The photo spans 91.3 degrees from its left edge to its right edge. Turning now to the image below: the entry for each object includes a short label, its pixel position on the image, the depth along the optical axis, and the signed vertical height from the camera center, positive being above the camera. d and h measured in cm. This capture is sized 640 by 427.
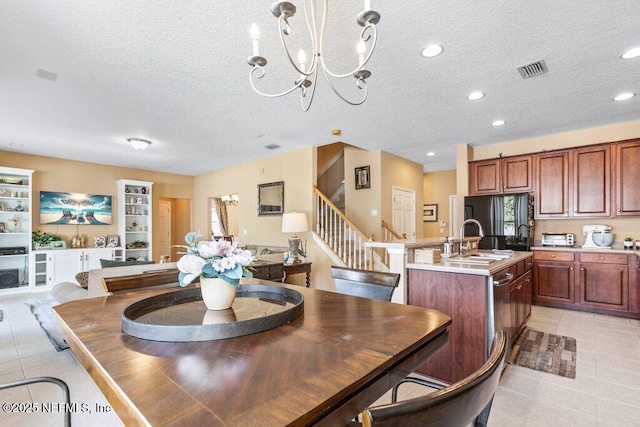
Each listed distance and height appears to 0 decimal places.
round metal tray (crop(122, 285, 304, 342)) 105 -40
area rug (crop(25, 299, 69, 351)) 322 -137
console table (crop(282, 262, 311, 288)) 457 -80
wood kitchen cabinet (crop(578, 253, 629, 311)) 404 -85
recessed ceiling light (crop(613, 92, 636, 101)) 347 +136
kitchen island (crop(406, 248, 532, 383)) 228 -67
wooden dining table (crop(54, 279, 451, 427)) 67 -42
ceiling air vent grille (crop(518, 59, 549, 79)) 283 +138
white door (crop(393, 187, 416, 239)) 657 +11
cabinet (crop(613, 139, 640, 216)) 420 +53
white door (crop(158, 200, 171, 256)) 949 -34
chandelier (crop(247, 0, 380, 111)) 147 +96
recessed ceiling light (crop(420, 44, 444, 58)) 255 +139
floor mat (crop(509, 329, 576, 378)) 267 -129
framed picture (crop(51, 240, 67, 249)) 633 -59
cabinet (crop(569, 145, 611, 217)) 440 +51
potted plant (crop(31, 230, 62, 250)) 615 -49
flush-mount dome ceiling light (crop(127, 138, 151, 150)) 503 +118
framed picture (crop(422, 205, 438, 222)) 842 +9
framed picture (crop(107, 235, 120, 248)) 710 -59
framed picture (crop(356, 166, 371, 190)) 633 +79
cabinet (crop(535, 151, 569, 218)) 471 +50
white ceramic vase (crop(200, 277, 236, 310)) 132 -33
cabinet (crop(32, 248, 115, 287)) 612 -98
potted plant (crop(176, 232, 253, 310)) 126 -21
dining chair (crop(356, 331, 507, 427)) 51 -34
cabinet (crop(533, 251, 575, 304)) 443 -87
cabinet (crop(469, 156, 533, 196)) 504 +69
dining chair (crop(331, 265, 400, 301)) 188 -42
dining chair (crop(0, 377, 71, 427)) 113 -62
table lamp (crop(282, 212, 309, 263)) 500 -15
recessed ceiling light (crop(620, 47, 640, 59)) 262 +140
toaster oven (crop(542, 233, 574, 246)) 469 -34
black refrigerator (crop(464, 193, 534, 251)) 477 -3
